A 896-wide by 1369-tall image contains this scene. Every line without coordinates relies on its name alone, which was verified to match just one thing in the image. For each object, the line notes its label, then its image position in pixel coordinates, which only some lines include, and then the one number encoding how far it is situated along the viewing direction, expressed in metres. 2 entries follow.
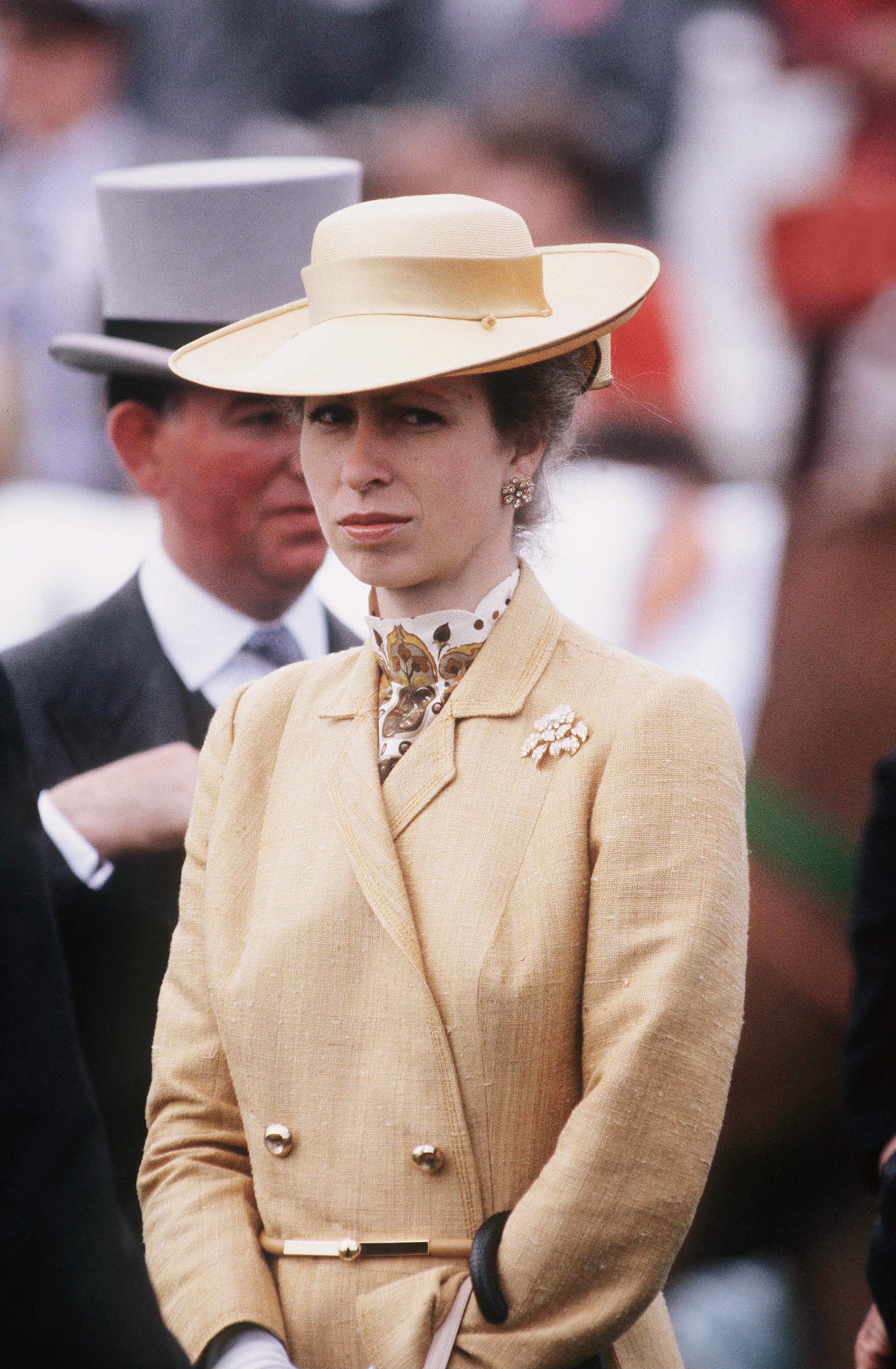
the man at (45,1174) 8.63
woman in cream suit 8.87
